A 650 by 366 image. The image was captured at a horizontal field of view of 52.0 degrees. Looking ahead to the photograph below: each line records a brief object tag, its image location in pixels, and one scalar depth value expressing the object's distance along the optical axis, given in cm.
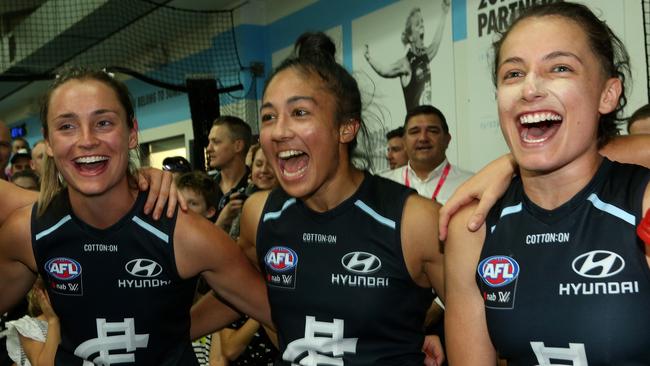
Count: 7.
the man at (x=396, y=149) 628
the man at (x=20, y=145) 825
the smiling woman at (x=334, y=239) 213
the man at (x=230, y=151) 541
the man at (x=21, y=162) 729
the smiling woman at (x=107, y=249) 235
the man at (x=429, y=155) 504
